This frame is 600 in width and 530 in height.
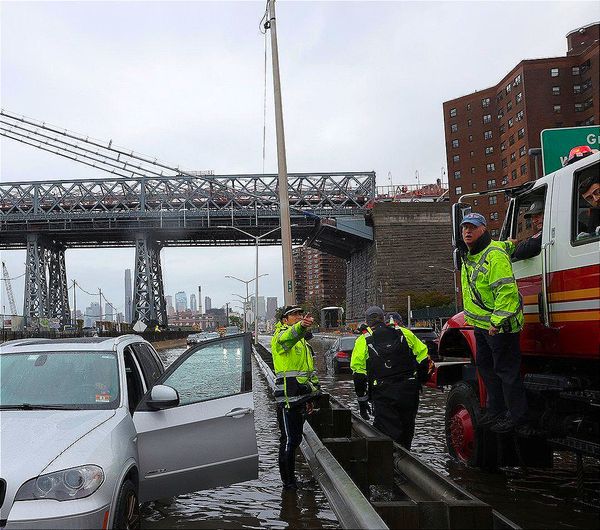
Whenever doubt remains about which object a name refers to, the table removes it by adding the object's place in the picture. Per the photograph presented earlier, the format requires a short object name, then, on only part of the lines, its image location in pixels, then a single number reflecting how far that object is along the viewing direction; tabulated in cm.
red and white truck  544
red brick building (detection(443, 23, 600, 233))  7431
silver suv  431
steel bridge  8181
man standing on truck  602
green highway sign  746
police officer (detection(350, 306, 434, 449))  768
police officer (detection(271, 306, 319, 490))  738
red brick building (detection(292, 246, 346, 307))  19176
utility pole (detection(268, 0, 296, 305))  1712
